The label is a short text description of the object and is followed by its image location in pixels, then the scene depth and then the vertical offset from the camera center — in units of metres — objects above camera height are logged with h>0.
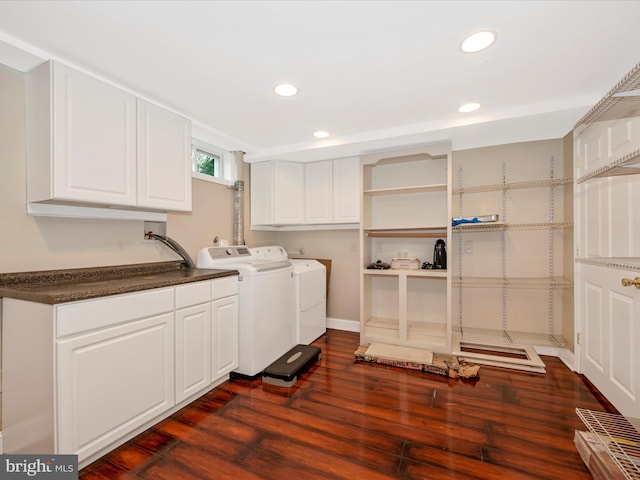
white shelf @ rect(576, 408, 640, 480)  1.35 -1.05
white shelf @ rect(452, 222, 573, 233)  2.87 +0.13
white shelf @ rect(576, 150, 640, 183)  1.36 +0.37
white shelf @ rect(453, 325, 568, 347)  2.92 -1.03
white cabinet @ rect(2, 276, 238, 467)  1.41 -0.70
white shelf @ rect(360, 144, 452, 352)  3.19 -0.01
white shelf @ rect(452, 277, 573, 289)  2.92 -0.46
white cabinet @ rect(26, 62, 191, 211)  1.68 +0.62
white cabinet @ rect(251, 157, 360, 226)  3.58 +0.59
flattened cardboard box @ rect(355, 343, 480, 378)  2.59 -1.14
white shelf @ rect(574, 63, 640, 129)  1.24 +0.68
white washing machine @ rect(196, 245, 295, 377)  2.52 -0.60
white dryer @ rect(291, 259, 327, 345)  3.20 -0.70
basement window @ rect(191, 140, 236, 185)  3.10 +0.87
